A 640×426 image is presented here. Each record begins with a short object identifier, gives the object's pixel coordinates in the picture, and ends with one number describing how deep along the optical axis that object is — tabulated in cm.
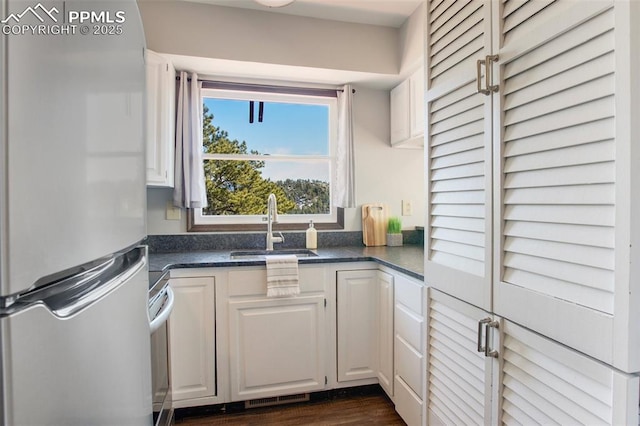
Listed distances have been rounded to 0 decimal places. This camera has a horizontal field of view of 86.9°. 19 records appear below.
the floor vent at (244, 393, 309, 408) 205
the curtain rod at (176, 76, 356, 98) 246
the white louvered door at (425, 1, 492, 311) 110
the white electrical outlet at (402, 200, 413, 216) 277
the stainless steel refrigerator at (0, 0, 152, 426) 41
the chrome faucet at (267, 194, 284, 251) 242
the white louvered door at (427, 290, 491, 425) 115
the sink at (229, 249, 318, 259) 235
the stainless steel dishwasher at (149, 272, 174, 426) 115
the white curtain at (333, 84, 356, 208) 255
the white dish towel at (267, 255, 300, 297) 196
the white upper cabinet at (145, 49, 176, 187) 205
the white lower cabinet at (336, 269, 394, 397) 210
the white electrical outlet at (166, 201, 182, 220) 239
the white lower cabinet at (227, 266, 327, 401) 196
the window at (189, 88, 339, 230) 255
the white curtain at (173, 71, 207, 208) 228
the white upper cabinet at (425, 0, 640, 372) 70
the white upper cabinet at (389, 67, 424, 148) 229
